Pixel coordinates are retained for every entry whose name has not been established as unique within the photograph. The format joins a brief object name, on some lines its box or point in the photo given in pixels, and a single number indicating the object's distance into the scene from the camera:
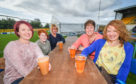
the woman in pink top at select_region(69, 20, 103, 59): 1.64
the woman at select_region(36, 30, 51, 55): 2.03
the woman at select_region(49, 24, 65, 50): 2.54
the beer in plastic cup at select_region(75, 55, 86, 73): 0.72
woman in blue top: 1.05
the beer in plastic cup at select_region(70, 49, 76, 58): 1.09
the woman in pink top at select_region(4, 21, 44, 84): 0.92
